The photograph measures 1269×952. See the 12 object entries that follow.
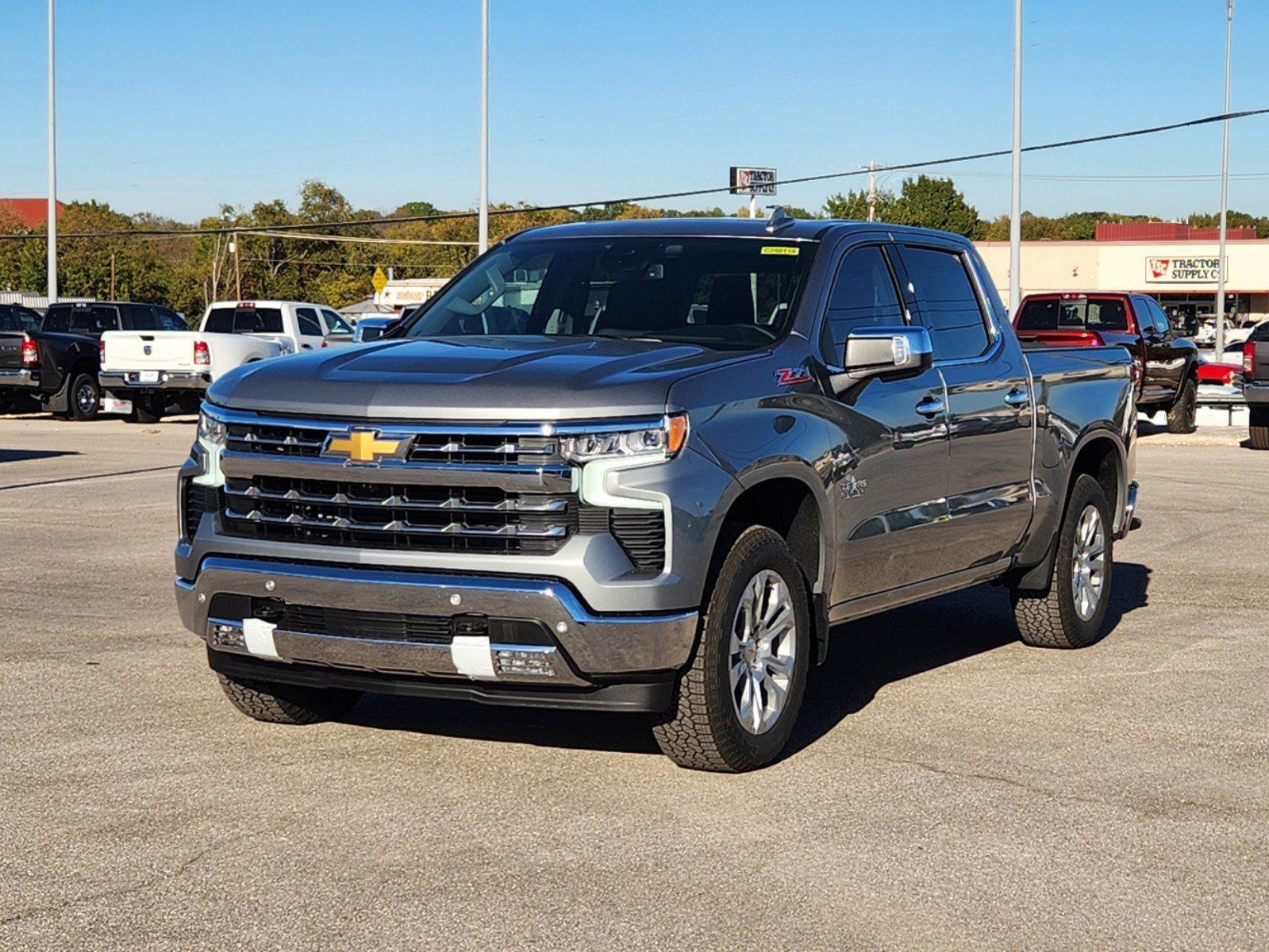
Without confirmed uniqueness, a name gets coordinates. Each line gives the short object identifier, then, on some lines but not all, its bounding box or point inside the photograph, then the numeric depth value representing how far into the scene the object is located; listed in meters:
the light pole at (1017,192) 35.41
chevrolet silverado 5.75
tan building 96.00
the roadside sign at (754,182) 37.97
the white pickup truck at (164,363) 27.28
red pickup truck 24.66
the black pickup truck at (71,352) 28.22
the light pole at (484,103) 38.94
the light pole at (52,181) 44.38
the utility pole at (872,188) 80.75
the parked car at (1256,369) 21.41
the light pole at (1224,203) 59.15
